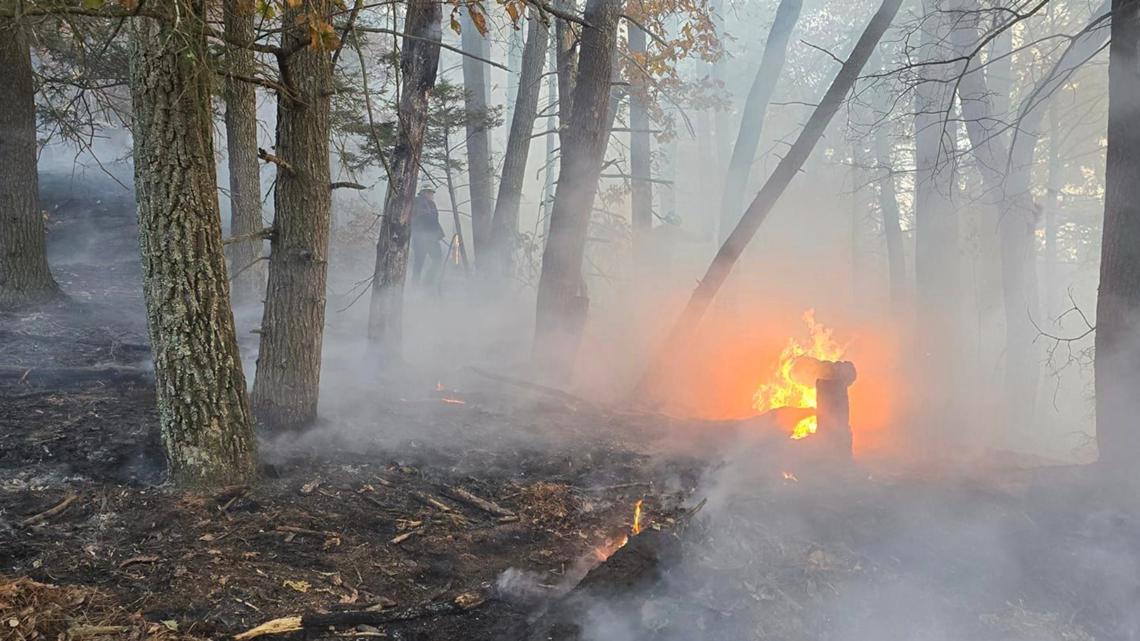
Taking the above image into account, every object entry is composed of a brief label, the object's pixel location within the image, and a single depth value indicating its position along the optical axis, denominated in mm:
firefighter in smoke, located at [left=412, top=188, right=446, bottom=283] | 14930
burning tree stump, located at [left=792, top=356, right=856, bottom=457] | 6910
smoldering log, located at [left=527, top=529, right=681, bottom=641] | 3781
